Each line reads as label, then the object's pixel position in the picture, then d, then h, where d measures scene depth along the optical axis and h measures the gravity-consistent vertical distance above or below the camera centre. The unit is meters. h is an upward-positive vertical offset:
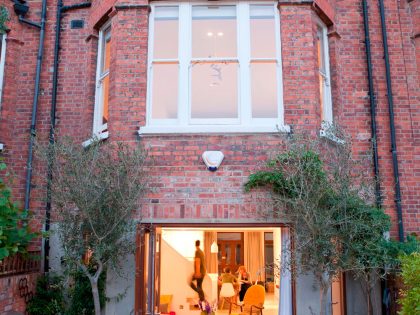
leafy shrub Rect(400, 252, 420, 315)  5.46 -0.42
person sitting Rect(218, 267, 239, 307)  13.49 -0.87
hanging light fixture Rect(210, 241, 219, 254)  15.82 +0.09
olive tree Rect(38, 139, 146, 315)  6.20 +0.66
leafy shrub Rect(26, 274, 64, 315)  7.45 -0.77
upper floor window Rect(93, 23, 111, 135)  8.35 +3.06
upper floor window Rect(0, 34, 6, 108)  8.78 +3.73
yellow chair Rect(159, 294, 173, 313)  10.12 -1.15
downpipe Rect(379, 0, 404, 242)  8.05 +2.15
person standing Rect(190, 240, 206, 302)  11.25 -0.54
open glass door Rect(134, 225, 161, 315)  6.80 -0.30
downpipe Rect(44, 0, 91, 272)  8.27 +3.18
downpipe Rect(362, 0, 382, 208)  8.12 +2.69
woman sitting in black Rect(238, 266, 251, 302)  13.71 -0.90
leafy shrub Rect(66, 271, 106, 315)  7.22 -0.69
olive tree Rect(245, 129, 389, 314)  5.82 +0.53
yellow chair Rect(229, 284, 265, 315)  11.19 -1.12
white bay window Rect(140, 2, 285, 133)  7.46 +3.01
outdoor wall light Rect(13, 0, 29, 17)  9.09 +4.71
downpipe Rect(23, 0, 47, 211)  8.47 +2.91
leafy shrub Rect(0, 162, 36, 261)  6.45 +0.32
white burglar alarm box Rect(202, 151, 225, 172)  7.00 +1.37
